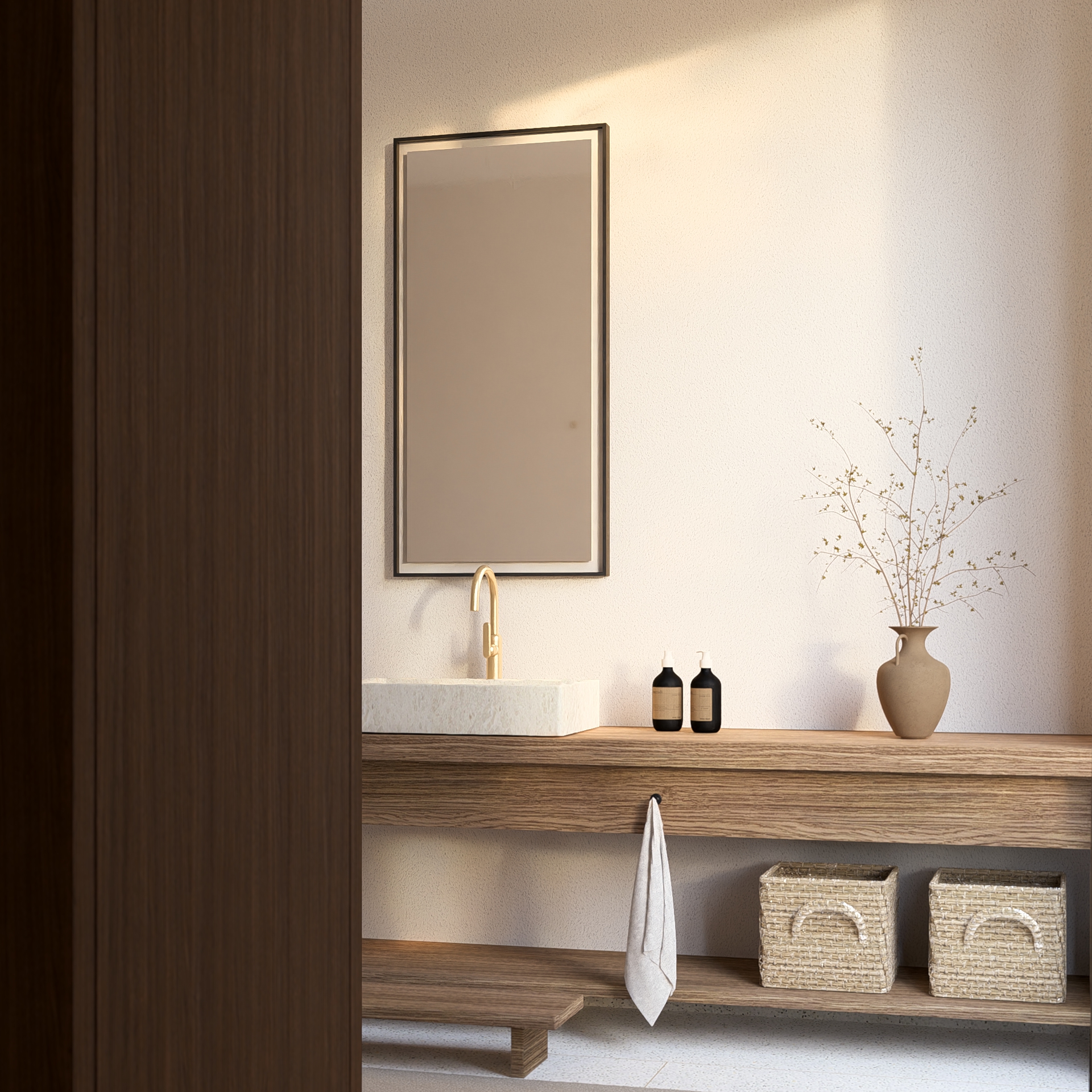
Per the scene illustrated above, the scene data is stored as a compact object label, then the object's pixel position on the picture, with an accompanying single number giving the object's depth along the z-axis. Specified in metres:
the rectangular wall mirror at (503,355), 3.26
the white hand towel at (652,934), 2.73
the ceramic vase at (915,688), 2.74
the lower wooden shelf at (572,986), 2.61
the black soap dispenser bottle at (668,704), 2.95
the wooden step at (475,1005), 2.60
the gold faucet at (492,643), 3.17
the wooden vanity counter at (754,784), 2.57
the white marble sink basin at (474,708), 2.81
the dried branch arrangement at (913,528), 3.02
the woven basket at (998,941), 2.59
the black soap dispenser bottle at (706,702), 2.92
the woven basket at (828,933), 2.66
